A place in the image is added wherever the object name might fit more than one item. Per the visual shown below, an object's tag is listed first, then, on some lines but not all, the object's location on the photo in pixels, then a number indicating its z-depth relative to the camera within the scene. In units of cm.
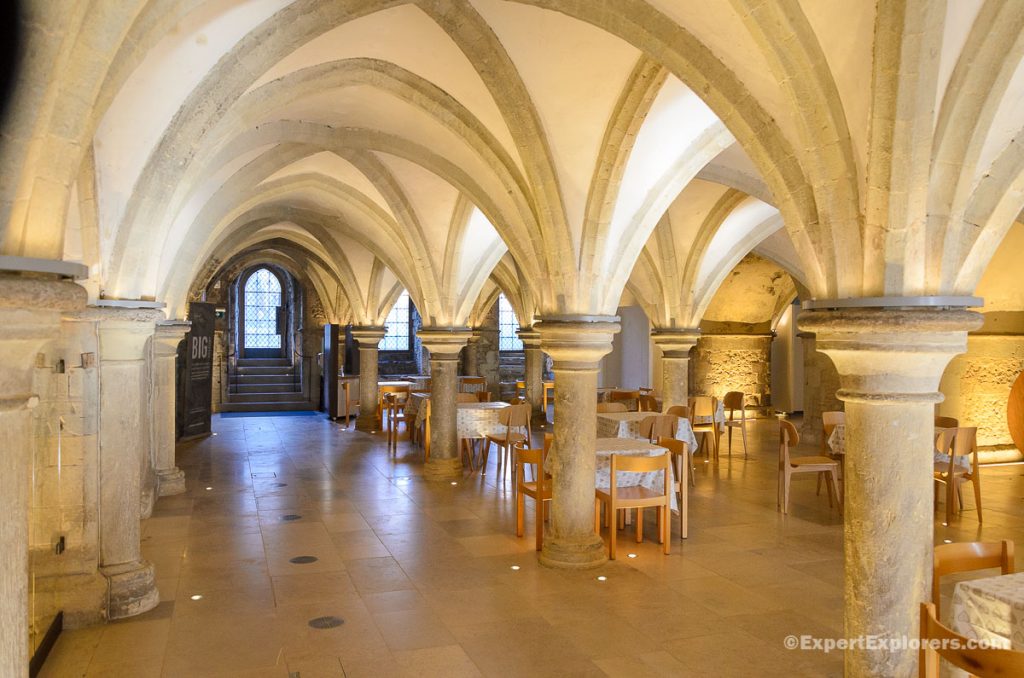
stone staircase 1736
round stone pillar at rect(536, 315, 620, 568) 528
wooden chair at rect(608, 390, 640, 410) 1188
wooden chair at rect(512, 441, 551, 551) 562
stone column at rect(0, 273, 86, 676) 195
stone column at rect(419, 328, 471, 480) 871
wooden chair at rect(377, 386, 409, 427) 1198
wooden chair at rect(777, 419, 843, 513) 674
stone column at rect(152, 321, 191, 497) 784
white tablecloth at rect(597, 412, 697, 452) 779
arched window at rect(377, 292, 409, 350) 2027
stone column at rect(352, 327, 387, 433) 1290
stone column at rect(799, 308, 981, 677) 307
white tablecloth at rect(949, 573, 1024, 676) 258
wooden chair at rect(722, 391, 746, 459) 1076
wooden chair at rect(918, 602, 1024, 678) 211
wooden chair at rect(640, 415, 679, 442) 727
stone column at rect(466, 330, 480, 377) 1858
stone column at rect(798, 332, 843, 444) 1086
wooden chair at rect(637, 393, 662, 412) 1079
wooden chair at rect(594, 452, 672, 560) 530
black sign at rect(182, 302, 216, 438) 1196
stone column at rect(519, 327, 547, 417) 1408
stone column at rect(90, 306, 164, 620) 438
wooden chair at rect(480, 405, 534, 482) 807
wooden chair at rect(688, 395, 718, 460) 993
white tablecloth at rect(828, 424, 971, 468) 720
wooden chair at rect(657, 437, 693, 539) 589
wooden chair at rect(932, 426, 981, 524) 649
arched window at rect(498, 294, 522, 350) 2014
